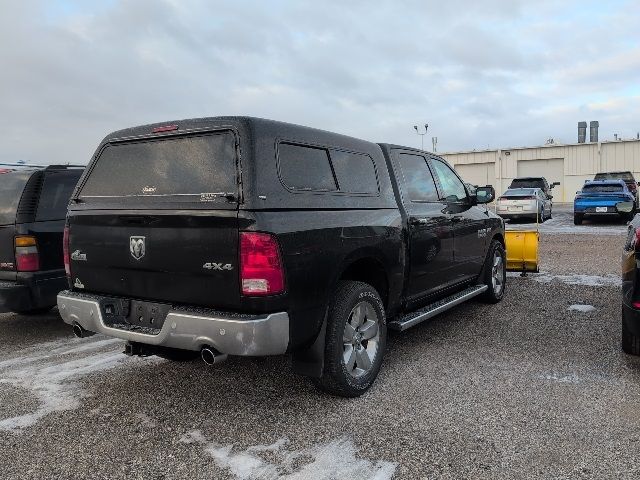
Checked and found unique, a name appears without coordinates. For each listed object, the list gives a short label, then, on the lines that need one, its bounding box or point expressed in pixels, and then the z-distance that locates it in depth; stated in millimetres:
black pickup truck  3111
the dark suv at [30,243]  5023
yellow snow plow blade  8234
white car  19594
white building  39156
